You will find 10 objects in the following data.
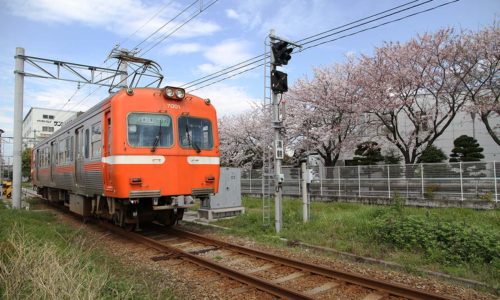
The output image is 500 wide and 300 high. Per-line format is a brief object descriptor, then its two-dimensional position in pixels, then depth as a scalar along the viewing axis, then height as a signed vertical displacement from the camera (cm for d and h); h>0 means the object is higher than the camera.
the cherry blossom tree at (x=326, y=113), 2172 +324
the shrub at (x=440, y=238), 667 -139
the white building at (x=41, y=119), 7519 +1061
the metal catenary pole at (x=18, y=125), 1539 +191
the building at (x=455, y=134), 2288 +206
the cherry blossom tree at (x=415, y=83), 1808 +408
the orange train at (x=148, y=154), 819 +36
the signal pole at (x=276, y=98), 988 +186
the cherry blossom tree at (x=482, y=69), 1700 +435
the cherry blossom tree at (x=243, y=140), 2990 +230
